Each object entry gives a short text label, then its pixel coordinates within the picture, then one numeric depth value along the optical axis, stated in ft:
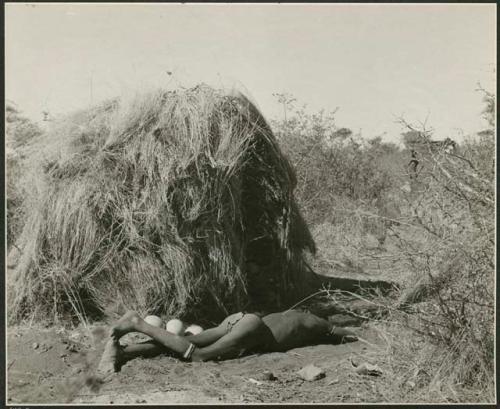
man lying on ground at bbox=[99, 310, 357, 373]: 13.91
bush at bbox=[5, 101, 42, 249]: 17.20
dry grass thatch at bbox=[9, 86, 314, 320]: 16.12
